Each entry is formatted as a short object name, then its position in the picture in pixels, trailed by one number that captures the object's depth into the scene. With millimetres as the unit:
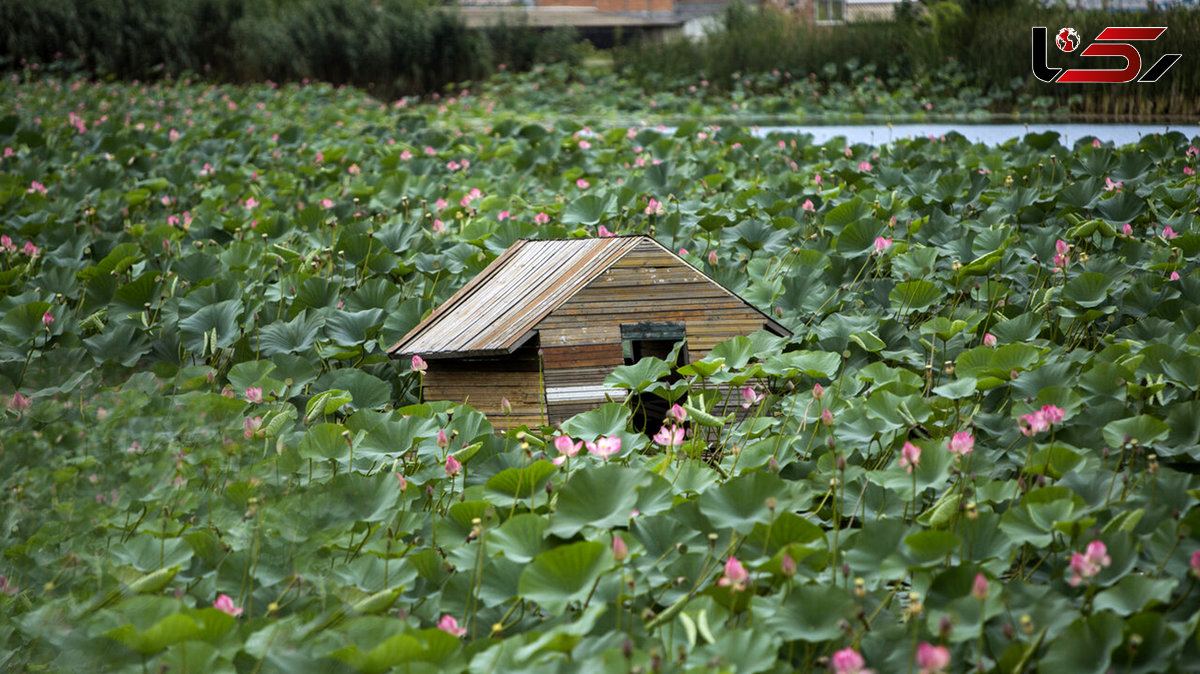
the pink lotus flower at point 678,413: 19588
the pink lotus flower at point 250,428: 20026
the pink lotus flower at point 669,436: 19582
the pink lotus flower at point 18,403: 20090
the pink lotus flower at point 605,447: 19208
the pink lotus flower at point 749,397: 20285
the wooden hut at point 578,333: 20914
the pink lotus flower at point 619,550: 18105
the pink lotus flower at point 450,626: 18228
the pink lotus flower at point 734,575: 18161
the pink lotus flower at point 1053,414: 19252
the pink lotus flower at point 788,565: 18172
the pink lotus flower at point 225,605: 18382
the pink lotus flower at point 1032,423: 19196
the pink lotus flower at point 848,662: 17691
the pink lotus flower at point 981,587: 17871
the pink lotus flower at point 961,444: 19002
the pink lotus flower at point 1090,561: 18237
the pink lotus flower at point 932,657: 17503
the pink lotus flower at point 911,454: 18851
